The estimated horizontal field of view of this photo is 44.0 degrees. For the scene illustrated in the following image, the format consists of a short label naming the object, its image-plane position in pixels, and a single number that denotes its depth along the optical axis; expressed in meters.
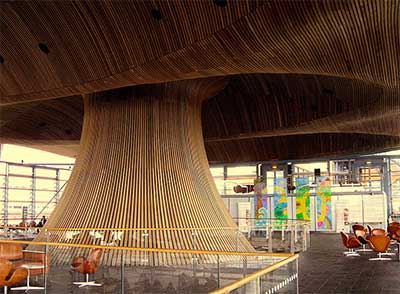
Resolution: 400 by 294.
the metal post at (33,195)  31.58
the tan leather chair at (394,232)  14.11
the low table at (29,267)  8.23
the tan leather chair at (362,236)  14.67
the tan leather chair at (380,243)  12.91
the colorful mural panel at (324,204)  25.94
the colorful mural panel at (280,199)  27.45
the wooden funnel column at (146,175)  12.32
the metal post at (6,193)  29.12
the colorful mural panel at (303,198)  26.67
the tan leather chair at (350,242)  14.30
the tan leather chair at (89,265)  8.45
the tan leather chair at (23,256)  8.23
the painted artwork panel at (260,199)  28.00
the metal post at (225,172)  30.22
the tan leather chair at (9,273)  7.80
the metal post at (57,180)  34.25
